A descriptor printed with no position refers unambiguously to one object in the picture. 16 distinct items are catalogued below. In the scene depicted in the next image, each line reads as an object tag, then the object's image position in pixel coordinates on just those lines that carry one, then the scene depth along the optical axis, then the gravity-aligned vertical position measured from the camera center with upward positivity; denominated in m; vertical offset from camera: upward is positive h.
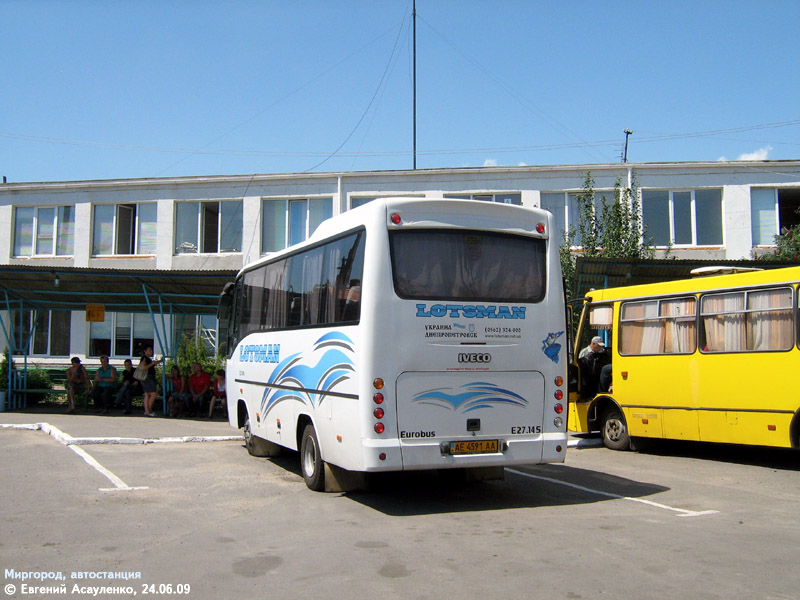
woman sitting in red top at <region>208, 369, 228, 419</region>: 20.30 -1.03
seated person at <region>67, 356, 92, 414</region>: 22.19 -0.80
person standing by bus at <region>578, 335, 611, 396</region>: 14.66 -0.21
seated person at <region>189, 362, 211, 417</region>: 20.80 -0.97
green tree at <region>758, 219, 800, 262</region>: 22.87 +3.34
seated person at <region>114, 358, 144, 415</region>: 21.42 -1.04
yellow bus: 11.05 -0.13
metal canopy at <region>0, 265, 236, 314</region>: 19.56 +1.75
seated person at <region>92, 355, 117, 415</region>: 21.97 -0.95
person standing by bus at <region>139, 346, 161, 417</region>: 20.89 -0.83
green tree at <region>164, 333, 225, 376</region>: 24.34 -0.18
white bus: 8.23 +0.14
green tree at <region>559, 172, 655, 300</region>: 22.62 +3.69
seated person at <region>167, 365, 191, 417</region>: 20.86 -1.22
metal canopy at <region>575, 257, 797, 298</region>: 17.04 +2.02
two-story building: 25.31 +4.94
